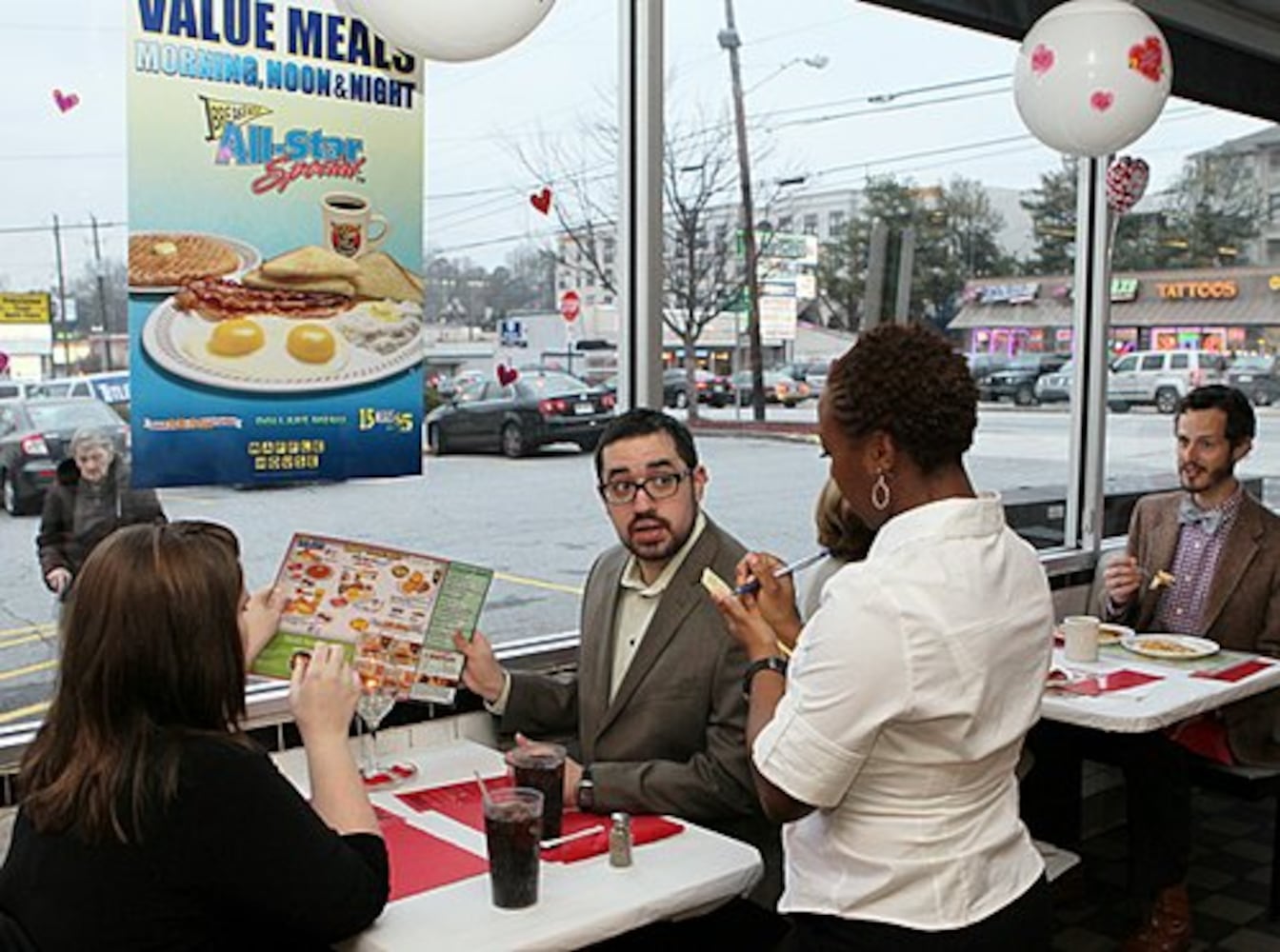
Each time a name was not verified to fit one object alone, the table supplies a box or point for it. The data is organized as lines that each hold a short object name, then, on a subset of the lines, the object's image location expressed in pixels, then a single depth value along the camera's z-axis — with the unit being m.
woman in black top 1.53
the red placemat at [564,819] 2.02
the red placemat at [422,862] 1.90
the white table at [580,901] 1.72
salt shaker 1.96
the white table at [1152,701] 2.84
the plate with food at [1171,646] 3.37
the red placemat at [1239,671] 3.20
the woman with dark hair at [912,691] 1.51
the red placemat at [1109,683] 3.06
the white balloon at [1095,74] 3.31
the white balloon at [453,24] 2.34
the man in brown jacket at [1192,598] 3.31
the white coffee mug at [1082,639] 3.34
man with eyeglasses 2.24
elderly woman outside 2.58
